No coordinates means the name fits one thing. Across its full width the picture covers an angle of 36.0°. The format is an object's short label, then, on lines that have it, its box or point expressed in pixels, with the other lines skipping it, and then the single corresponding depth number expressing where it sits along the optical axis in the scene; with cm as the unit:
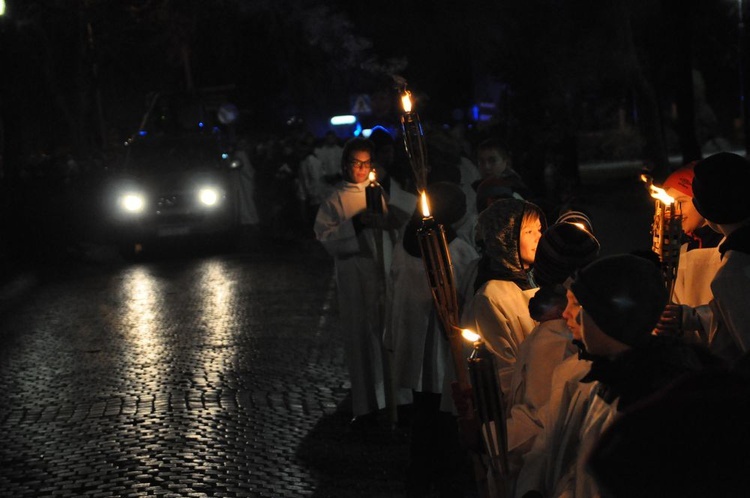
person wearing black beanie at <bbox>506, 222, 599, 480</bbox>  381
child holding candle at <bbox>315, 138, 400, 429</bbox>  746
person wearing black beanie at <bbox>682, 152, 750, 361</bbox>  392
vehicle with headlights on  2023
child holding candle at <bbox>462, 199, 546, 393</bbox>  453
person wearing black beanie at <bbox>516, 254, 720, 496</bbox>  274
